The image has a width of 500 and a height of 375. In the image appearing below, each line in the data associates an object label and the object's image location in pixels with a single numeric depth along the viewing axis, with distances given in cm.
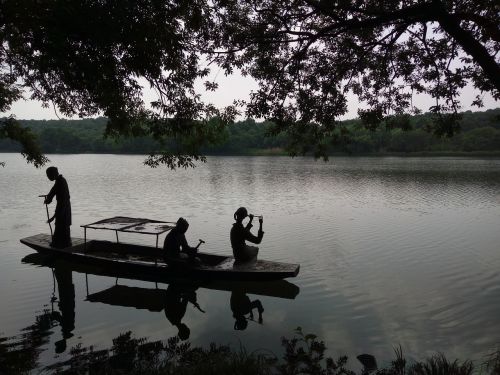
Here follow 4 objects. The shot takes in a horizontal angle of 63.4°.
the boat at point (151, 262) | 1042
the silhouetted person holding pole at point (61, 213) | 1254
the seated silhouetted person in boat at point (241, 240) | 1077
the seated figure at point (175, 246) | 1062
